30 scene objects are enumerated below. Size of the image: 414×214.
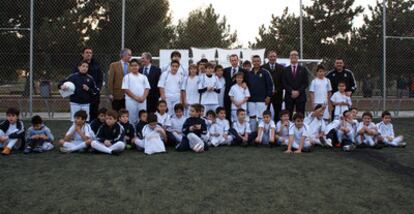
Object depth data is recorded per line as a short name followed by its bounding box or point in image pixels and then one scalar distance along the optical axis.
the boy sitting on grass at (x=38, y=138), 6.31
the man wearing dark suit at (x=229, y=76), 7.78
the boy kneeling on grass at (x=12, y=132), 6.23
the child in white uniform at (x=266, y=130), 7.06
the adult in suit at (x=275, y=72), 7.87
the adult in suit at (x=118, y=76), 7.29
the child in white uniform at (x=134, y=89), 7.01
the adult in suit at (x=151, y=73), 7.61
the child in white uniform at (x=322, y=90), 7.78
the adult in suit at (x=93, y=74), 7.03
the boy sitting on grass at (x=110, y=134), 6.19
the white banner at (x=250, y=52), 11.64
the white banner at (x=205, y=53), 11.63
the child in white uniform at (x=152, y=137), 6.36
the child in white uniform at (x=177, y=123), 7.02
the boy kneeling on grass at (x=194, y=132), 6.54
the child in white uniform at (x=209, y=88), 7.42
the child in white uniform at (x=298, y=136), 6.66
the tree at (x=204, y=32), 18.31
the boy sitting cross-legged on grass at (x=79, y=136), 6.24
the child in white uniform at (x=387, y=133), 7.24
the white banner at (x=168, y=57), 11.25
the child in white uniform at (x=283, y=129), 7.06
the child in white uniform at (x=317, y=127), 7.25
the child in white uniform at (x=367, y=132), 7.09
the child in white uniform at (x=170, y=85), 7.44
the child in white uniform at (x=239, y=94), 7.49
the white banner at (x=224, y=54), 11.59
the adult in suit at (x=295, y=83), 7.73
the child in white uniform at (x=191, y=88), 7.55
